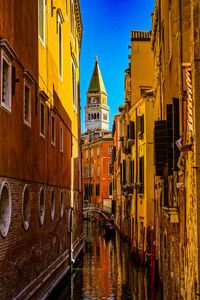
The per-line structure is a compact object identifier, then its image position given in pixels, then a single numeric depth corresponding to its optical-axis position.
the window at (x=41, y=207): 14.55
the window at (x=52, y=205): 17.03
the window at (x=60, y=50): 20.20
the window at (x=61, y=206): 19.72
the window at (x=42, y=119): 15.04
